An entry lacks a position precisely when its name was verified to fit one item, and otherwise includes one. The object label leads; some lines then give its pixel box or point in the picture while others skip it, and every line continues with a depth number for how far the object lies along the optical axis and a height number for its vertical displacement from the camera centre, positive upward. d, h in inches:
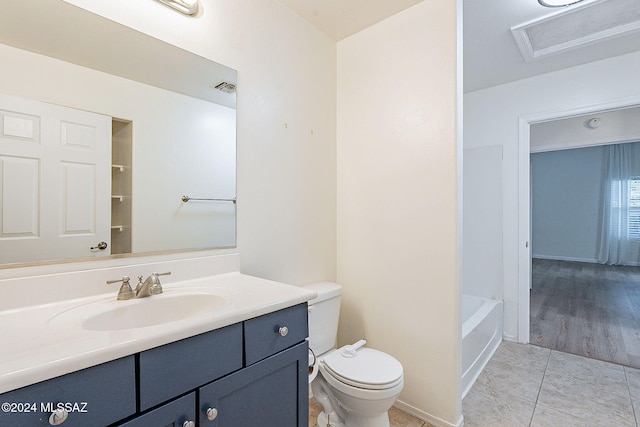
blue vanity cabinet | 25.0 -17.6
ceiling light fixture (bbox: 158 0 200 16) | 51.4 +36.4
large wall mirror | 40.1 +11.6
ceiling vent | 73.6 +50.5
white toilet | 53.4 -30.3
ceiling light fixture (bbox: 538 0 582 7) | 69.1 +49.3
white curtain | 226.8 +6.1
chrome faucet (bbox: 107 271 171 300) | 43.3 -11.0
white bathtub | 78.7 -35.7
